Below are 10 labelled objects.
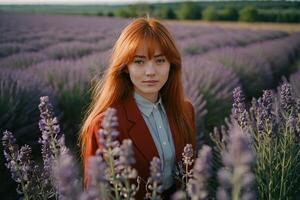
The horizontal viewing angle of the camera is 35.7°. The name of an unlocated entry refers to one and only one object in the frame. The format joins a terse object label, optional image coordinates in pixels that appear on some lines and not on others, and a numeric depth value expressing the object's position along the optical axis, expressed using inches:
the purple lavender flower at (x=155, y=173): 41.5
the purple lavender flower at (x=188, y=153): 57.5
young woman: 78.3
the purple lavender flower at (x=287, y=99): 84.7
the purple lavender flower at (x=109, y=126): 39.9
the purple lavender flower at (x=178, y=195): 38.2
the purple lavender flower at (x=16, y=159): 66.5
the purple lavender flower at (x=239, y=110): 76.6
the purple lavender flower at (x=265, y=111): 82.5
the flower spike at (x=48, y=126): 62.7
